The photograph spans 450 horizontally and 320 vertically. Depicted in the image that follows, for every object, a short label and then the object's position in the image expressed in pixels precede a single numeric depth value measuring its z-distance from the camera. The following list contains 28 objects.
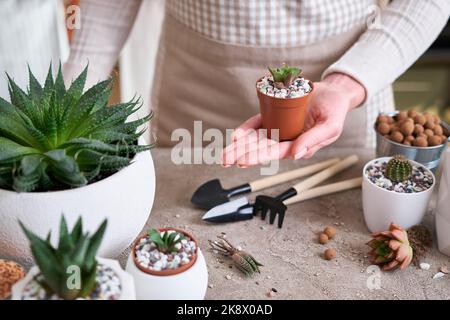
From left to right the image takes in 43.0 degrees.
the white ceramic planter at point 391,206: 0.85
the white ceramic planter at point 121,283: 0.58
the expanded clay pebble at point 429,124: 0.98
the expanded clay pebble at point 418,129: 0.97
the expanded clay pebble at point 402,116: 1.01
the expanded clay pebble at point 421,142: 0.95
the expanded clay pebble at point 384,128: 0.99
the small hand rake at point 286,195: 0.90
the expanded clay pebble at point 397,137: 0.97
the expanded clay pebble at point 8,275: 0.66
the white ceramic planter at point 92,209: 0.66
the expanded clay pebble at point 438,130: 0.98
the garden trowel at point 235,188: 0.94
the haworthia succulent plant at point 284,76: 0.86
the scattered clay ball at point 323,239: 0.86
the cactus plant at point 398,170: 0.86
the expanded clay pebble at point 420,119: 0.98
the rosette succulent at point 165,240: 0.68
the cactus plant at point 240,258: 0.79
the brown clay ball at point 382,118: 1.02
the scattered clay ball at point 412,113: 1.01
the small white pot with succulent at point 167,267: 0.65
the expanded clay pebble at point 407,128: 0.97
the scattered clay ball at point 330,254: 0.82
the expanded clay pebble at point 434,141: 0.95
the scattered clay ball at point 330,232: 0.87
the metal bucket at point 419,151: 0.95
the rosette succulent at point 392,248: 0.78
